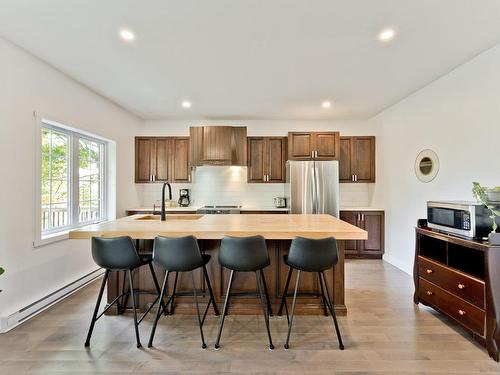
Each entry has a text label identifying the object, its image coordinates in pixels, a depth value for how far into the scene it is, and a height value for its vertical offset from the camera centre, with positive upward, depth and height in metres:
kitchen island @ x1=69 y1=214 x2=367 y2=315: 2.71 -0.92
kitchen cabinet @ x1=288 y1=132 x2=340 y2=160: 5.05 +0.79
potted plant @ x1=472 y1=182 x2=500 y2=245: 2.17 -0.07
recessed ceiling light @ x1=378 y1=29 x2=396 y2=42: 2.35 +1.37
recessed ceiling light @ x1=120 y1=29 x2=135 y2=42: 2.36 +1.37
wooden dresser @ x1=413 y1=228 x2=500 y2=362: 2.06 -0.81
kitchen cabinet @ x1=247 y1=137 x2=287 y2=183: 5.23 +0.58
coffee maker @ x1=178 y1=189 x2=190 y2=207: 5.36 -0.18
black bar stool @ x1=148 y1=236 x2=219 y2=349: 2.22 -0.54
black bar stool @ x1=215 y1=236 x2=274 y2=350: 2.19 -0.54
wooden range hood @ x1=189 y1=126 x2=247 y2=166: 5.02 +0.82
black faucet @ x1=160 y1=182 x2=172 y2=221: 3.01 -0.27
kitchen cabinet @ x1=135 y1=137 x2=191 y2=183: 5.26 +0.58
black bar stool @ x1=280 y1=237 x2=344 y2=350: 2.18 -0.53
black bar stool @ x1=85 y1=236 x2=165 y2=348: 2.24 -0.56
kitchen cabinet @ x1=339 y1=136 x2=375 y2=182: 5.20 +0.55
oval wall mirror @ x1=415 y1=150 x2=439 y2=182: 3.49 +0.32
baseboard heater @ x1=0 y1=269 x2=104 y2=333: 2.45 -1.21
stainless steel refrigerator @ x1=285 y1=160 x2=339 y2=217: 4.73 +0.02
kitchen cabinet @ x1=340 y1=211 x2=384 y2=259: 4.83 -0.80
